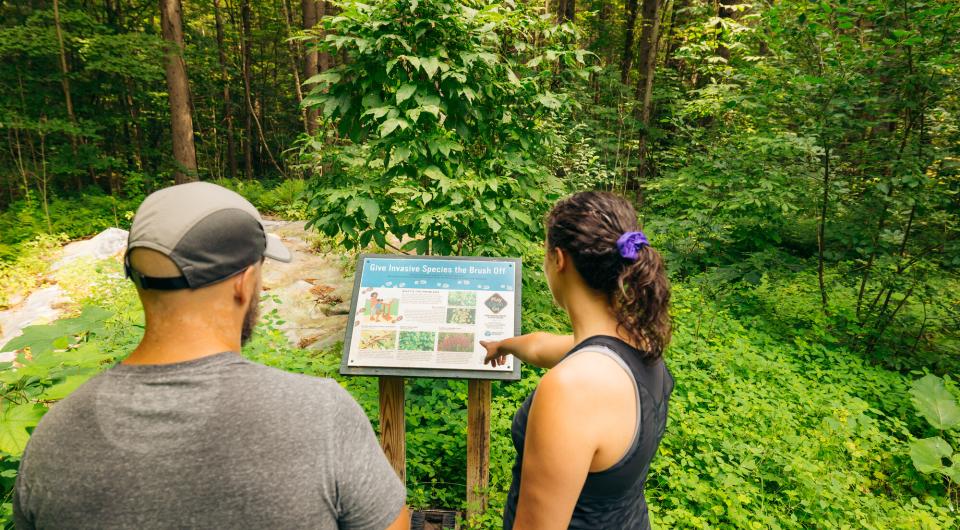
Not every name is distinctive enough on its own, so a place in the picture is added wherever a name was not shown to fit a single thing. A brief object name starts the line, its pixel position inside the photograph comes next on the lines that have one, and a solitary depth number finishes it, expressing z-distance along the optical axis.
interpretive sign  2.57
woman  1.27
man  0.93
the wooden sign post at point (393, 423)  2.73
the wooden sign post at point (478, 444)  2.78
